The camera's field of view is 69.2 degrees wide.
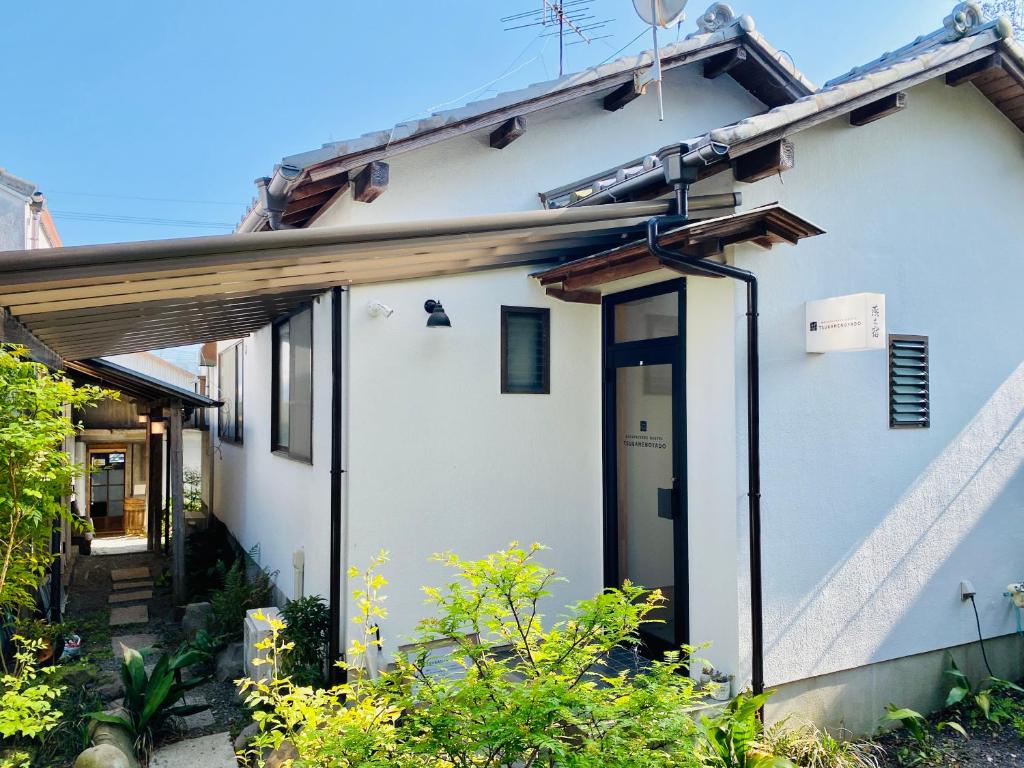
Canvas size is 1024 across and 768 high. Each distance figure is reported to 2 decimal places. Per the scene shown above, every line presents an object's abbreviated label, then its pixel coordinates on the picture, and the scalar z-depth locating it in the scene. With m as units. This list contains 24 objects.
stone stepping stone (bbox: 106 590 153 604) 11.60
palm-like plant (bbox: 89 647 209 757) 6.38
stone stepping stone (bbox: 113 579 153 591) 12.41
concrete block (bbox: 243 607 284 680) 7.42
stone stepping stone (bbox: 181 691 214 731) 6.95
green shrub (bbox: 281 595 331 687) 6.85
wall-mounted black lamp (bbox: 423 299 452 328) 6.82
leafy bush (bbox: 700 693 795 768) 5.11
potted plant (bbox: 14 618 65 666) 6.71
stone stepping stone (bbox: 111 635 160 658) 9.26
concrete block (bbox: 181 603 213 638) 9.47
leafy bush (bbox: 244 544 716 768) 3.52
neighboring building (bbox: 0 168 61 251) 12.62
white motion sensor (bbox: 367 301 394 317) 6.83
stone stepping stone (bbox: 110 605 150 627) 10.47
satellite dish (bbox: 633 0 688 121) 6.96
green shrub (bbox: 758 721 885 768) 5.78
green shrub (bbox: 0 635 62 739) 4.09
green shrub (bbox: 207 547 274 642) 8.97
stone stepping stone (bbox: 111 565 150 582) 12.94
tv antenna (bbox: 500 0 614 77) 11.09
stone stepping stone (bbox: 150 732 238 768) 6.24
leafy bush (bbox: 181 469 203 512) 17.98
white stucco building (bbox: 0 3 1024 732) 6.09
